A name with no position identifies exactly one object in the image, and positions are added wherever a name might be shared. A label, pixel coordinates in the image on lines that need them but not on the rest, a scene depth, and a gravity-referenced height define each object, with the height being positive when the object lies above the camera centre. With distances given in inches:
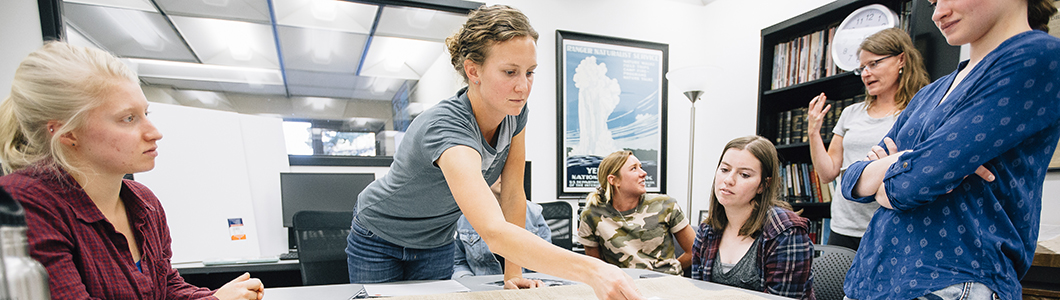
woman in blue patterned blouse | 30.6 -3.9
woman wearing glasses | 71.2 +0.8
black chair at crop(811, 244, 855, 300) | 55.5 -19.2
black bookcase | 84.1 +9.1
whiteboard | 76.7 -9.2
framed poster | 128.6 +3.6
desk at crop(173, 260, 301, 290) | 72.6 -26.1
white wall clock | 94.3 +16.9
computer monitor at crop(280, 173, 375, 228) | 91.0 -13.0
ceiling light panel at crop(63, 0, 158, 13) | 94.3 +26.1
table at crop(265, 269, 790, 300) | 40.3 -15.0
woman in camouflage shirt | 80.3 -18.5
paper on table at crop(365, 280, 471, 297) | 41.2 -15.3
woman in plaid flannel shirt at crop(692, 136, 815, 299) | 52.7 -14.5
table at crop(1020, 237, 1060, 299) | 59.8 -22.6
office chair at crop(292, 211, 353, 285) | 69.4 -18.2
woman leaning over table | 31.3 -5.5
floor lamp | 115.3 +8.9
